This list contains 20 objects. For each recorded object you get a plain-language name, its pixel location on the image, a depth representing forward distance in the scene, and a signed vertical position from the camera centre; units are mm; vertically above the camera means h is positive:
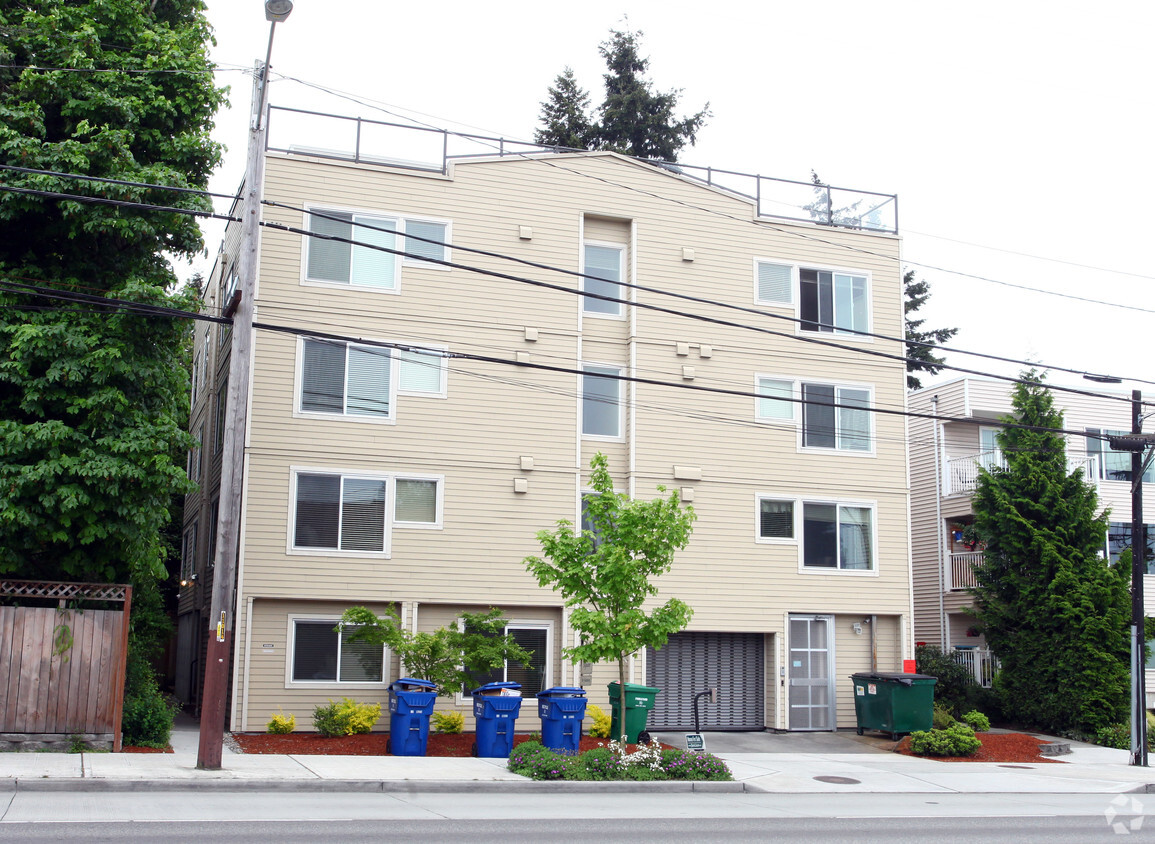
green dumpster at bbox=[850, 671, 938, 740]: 22156 -1277
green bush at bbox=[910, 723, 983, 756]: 20828 -1906
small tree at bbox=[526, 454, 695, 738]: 16609 +877
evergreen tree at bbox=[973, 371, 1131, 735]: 24453 +1073
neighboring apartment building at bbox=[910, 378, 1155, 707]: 31281 +4359
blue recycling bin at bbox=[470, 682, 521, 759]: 18391 -1456
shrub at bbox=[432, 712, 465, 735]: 20594 -1679
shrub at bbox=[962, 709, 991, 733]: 23203 -1673
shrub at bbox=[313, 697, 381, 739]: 19688 -1583
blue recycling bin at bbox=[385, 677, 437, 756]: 18219 -1387
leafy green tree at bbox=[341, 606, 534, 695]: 19234 -349
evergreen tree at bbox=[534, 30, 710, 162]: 42719 +18849
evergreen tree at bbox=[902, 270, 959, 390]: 46562 +12500
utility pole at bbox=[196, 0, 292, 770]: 14953 +2193
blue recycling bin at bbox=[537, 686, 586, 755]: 18297 -1380
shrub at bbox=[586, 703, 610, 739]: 21547 -1742
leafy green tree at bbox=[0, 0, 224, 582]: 16656 +5306
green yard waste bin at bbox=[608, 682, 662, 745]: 20031 -1326
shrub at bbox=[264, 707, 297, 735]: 20016 -1712
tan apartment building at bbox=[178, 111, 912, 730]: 21328 +4021
